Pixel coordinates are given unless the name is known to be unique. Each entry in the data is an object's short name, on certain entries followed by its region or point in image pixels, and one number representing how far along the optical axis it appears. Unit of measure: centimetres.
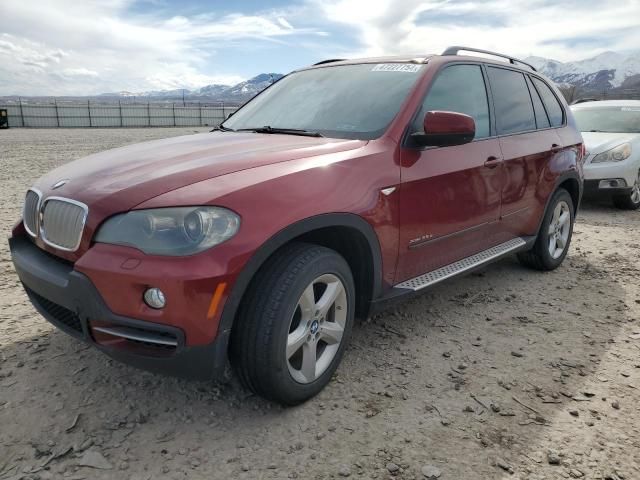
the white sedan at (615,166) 717
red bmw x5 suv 207
